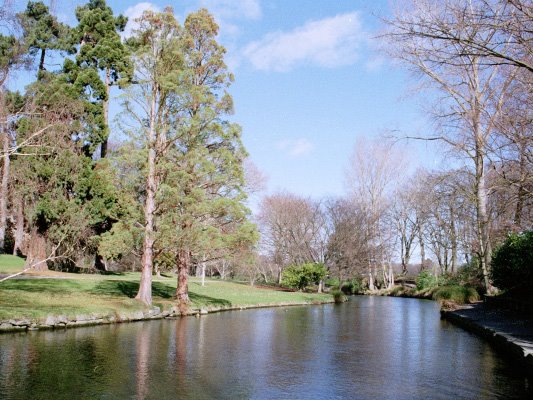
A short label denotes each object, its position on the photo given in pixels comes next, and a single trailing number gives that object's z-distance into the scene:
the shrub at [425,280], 42.50
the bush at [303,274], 37.47
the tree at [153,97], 18.36
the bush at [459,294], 23.98
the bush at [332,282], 45.28
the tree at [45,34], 27.40
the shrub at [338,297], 34.28
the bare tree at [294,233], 43.78
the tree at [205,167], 18.70
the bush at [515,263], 15.54
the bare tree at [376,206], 47.72
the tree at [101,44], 29.75
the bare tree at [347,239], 41.34
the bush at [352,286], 47.09
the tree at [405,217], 50.50
